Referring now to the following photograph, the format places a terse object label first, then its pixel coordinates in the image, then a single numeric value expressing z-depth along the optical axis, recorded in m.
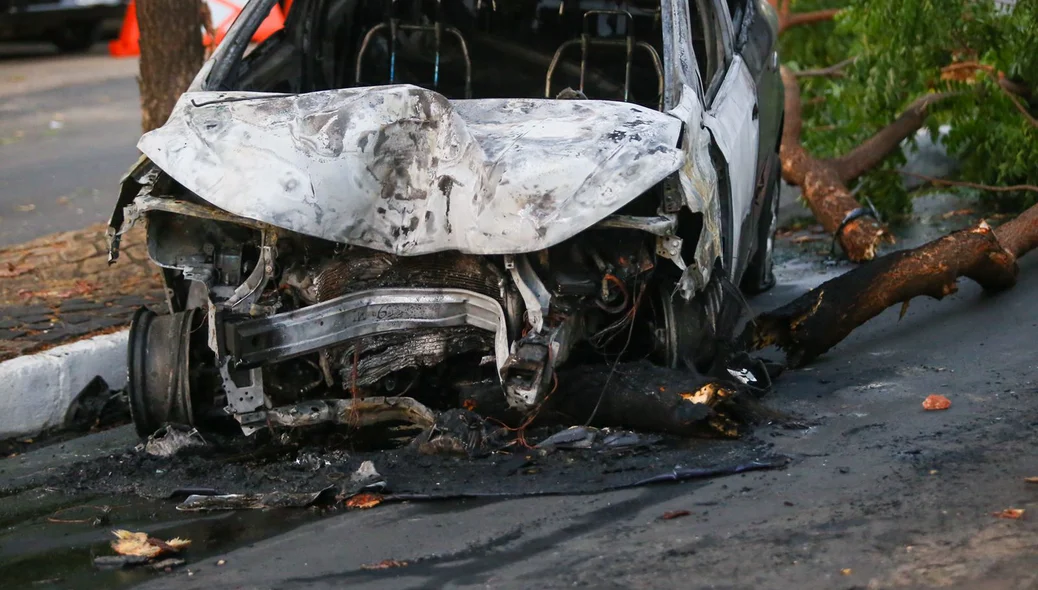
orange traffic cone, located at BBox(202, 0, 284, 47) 12.64
